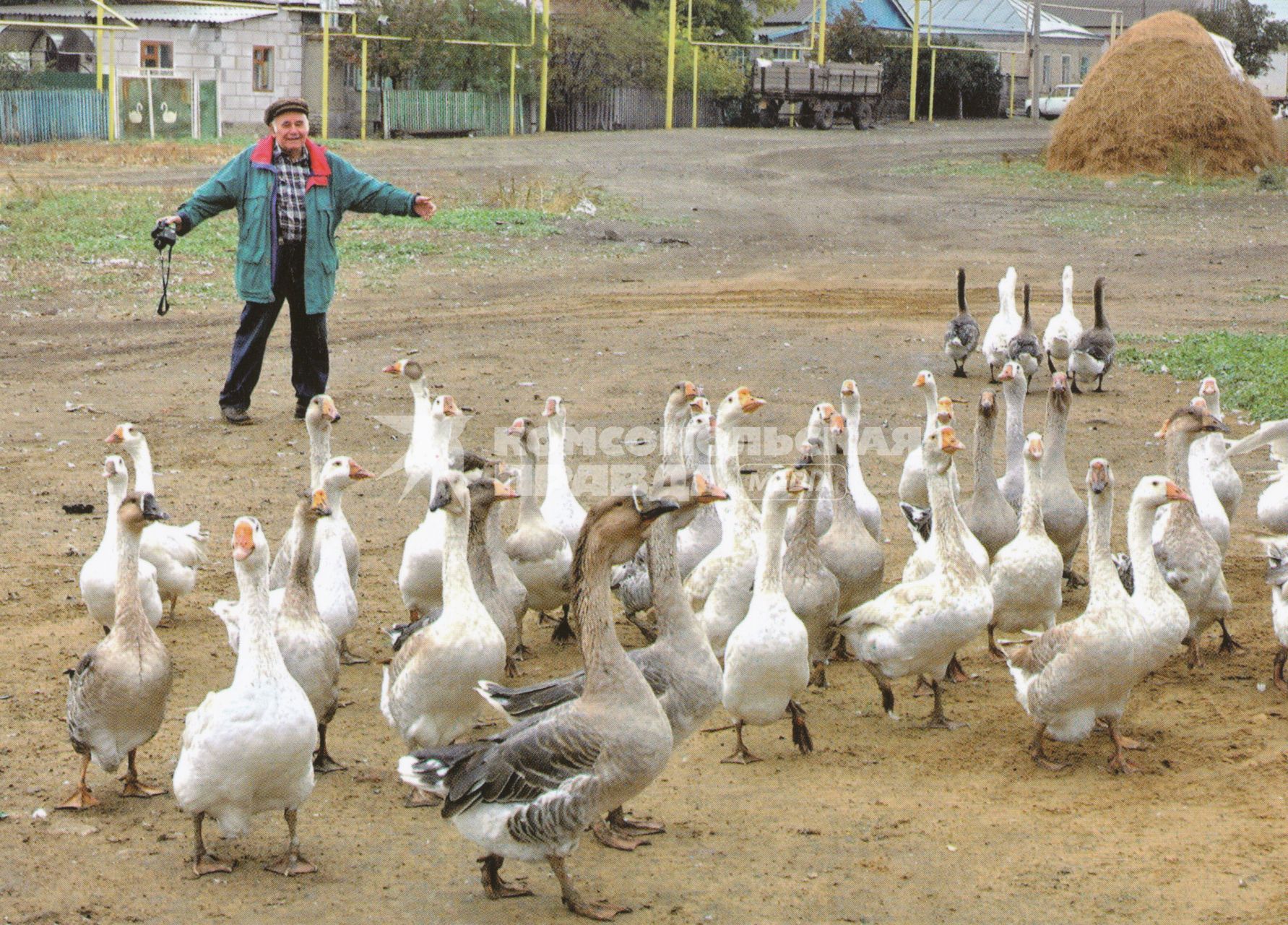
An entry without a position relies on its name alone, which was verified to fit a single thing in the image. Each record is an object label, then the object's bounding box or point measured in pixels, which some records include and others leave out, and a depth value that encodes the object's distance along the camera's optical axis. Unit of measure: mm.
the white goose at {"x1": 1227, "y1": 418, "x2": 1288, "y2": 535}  8758
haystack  30906
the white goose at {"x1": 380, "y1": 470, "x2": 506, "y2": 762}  6008
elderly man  11445
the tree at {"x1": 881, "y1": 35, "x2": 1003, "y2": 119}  57875
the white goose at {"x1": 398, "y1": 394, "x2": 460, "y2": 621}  7438
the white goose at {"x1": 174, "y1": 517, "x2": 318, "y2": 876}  5184
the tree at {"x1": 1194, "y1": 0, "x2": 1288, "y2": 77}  57375
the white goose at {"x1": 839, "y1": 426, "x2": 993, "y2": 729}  6707
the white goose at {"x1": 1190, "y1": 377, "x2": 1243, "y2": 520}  8820
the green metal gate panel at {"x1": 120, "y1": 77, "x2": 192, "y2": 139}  35062
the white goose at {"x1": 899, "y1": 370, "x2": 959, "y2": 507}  9406
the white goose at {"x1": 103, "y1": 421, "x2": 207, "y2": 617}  7781
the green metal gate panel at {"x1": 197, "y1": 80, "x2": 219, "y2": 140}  36469
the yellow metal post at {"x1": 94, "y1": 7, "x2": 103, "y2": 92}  34312
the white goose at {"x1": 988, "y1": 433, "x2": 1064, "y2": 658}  7383
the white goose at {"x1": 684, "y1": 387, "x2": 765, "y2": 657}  7309
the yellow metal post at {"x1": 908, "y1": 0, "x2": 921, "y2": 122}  54250
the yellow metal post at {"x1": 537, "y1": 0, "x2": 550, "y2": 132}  43594
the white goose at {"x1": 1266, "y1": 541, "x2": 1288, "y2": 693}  7066
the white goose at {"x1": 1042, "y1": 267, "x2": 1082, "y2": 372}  13938
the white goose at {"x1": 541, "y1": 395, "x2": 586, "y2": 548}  8312
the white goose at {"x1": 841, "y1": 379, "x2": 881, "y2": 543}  8344
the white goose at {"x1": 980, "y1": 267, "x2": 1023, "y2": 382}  14227
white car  57459
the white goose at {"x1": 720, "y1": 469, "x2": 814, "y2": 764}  6301
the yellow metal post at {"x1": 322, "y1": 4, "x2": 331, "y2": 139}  37594
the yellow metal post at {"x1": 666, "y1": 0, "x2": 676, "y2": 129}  46750
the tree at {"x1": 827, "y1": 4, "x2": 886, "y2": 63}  57625
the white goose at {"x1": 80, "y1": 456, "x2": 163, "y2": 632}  7258
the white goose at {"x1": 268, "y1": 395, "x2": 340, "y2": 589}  8078
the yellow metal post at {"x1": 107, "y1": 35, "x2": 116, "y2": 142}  33281
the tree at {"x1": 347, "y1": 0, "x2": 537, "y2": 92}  41188
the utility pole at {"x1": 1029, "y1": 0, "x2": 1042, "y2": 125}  56094
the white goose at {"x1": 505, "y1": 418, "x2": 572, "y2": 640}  7723
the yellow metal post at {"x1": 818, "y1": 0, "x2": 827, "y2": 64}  52594
